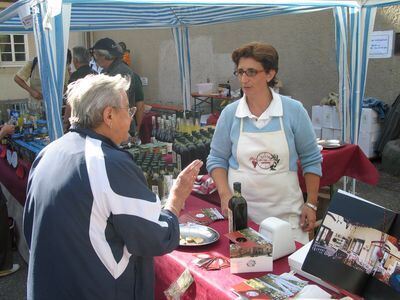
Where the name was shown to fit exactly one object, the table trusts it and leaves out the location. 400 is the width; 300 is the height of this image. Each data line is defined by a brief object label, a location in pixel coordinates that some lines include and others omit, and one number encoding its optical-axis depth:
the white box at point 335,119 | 6.68
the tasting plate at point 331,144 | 3.75
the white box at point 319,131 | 7.05
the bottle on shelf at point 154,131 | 4.05
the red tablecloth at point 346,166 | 3.59
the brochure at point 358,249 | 1.34
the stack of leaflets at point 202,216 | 2.20
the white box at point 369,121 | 6.38
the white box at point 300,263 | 1.56
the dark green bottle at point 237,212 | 1.88
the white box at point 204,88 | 9.55
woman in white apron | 2.25
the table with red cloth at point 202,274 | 1.57
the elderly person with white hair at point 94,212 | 1.34
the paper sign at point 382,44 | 6.53
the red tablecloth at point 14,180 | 3.80
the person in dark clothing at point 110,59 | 4.46
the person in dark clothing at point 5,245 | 3.49
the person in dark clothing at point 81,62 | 5.07
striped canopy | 2.76
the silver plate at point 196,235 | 1.90
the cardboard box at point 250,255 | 1.62
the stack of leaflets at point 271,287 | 1.47
